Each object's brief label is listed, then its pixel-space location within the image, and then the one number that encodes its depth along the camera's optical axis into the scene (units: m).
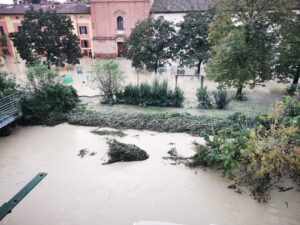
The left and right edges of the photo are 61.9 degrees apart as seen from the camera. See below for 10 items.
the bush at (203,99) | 13.68
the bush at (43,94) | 12.20
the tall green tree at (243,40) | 13.27
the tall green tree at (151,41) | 18.72
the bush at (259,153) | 6.99
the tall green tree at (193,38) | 18.20
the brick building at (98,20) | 25.19
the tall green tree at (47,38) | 21.41
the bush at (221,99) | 13.48
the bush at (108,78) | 14.20
